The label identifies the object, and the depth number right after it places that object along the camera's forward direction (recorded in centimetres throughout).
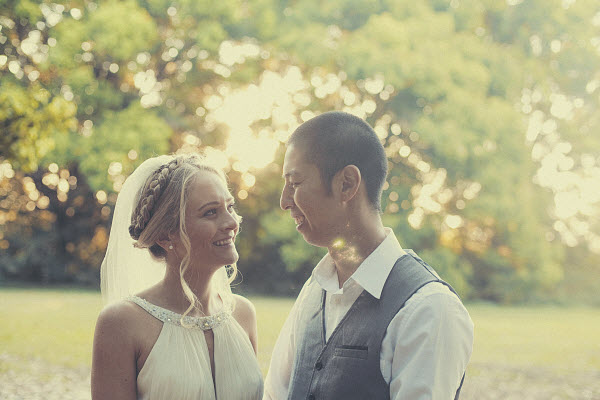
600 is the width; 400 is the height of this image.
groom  186
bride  229
